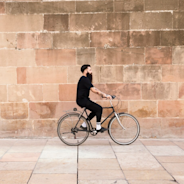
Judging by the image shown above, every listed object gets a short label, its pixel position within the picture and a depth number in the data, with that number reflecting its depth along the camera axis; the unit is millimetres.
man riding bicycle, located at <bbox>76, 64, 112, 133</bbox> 5605
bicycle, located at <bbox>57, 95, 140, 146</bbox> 5805
